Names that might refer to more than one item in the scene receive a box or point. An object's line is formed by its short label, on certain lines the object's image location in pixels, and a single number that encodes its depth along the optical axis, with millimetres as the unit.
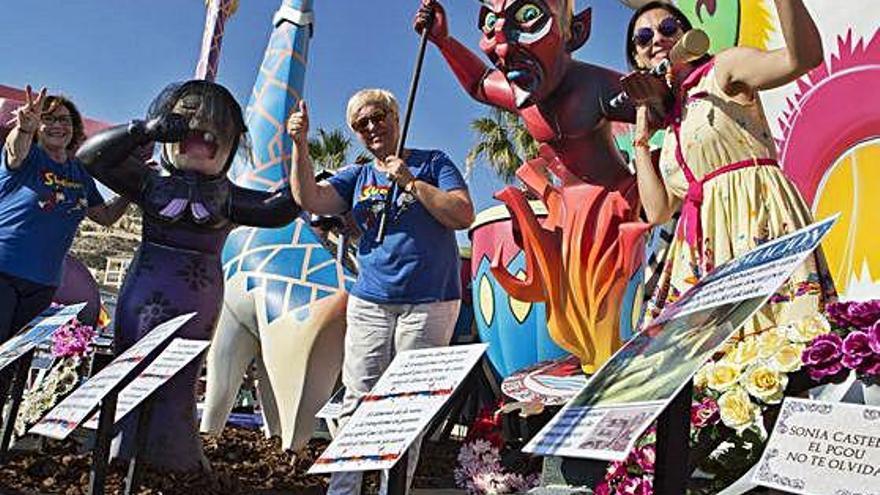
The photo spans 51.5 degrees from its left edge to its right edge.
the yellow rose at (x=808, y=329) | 1479
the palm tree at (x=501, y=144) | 19141
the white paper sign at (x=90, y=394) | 2059
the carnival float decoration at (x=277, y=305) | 5320
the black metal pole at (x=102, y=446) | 2180
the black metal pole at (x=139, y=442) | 2438
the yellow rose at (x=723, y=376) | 1516
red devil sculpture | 3910
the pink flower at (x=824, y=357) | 1406
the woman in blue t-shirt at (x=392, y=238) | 2904
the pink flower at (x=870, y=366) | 1365
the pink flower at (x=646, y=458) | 1628
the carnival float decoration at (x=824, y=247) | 1440
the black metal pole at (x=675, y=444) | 1160
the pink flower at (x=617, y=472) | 1692
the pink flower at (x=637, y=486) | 1601
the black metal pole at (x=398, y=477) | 1496
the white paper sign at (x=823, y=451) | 1090
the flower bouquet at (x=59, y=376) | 4879
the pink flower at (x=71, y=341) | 4945
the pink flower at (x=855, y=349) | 1377
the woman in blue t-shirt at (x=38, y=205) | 3922
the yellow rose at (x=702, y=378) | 1581
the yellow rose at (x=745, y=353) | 1528
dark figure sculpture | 3668
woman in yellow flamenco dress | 2262
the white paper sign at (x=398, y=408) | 1416
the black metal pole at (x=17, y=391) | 3060
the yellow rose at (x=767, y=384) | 1434
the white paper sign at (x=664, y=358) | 1018
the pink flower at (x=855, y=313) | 1477
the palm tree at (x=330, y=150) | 19062
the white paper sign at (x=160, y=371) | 2182
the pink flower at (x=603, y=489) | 1714
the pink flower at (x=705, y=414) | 1533
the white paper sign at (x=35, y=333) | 2740
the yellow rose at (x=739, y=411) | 1457
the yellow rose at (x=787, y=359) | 1449
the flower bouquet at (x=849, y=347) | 1375
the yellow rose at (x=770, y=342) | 1494
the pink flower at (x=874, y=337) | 1365
